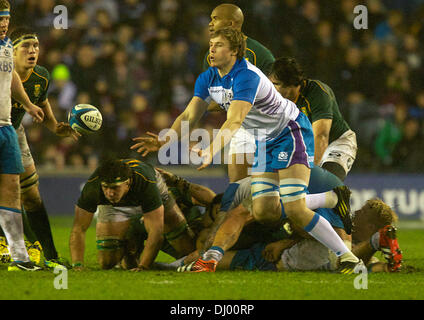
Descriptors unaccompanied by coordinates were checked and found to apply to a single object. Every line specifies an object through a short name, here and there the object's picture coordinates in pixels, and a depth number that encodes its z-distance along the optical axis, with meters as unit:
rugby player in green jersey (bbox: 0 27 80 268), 13.50
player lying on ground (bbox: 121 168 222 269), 14.28
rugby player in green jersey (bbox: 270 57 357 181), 13.87
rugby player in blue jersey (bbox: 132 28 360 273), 11.95
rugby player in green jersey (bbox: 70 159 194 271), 12.44
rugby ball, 13.80
